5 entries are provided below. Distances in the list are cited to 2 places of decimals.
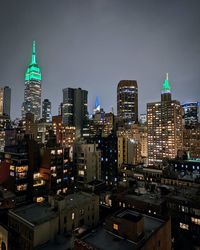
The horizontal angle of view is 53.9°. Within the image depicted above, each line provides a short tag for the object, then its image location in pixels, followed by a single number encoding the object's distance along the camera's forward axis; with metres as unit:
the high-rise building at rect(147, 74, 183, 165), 168.90
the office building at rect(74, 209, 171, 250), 24.97
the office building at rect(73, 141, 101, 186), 80.81
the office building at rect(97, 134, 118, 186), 100.00
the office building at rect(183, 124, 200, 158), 168.50
